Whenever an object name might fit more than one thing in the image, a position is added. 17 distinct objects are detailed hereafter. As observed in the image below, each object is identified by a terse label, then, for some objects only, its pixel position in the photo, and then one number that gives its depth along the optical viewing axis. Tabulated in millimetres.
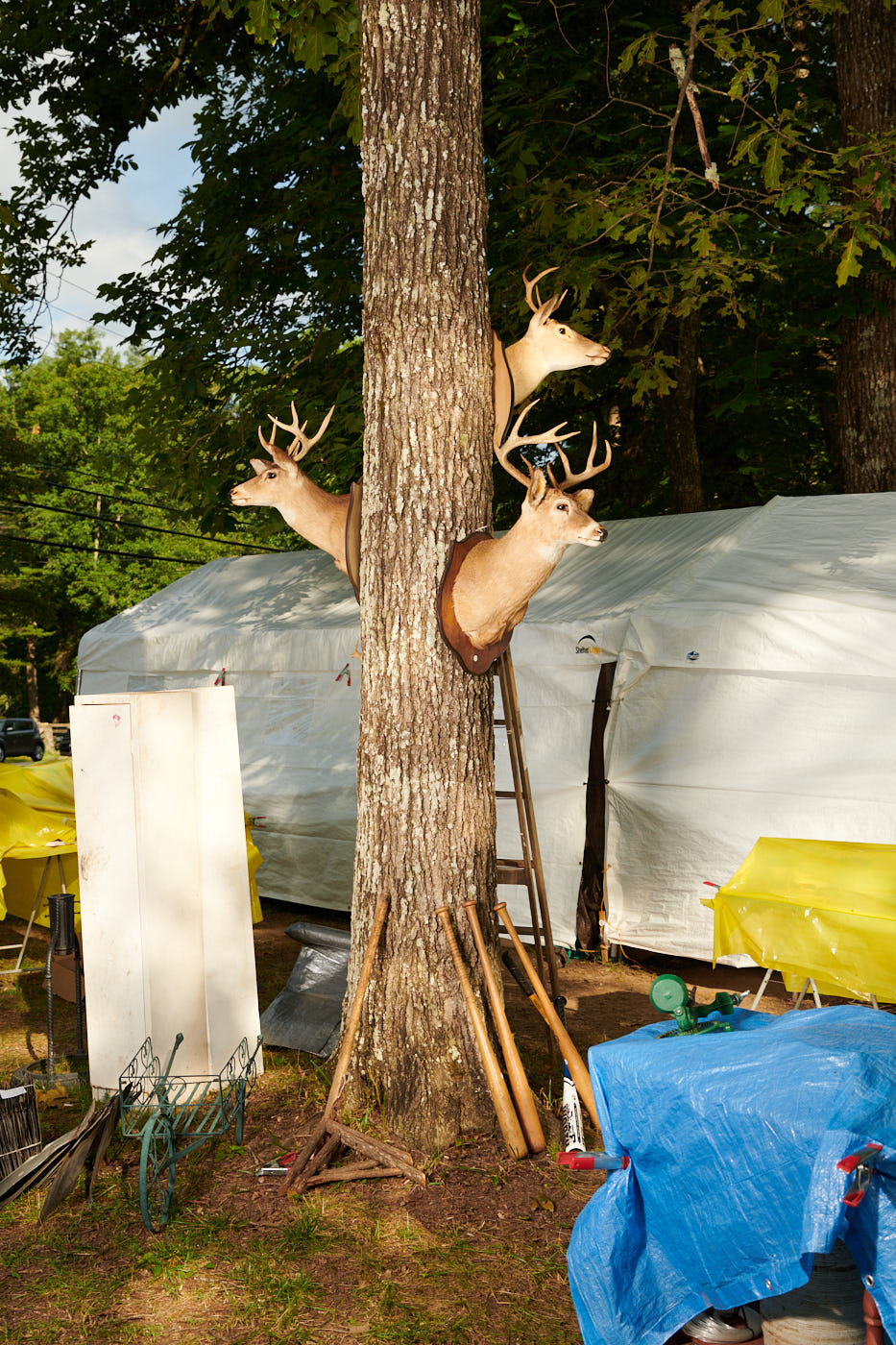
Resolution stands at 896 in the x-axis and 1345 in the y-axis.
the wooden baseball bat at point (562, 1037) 4312
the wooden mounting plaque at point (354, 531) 5238
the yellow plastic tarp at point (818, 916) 4637
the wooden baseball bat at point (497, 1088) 4121
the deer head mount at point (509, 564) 4379
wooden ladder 5387
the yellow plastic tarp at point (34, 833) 6656
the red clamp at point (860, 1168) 2240
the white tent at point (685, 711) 7035
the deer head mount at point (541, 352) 5059
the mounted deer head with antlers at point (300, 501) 5383
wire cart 3977
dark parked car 25984
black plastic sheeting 5426
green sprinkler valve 3043
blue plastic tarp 2334
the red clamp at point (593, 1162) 2683
